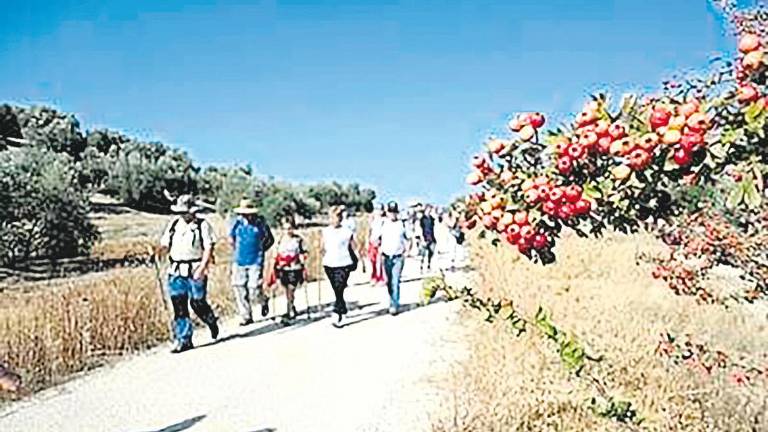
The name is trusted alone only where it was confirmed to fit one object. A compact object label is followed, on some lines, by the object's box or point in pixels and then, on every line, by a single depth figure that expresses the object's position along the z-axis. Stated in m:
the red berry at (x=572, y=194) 2.47
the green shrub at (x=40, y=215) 32.03
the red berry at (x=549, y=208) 2.49
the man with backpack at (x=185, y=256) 10.48
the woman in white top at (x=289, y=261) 12.72
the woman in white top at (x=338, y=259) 12.14
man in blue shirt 12.39
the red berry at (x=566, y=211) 2.47
